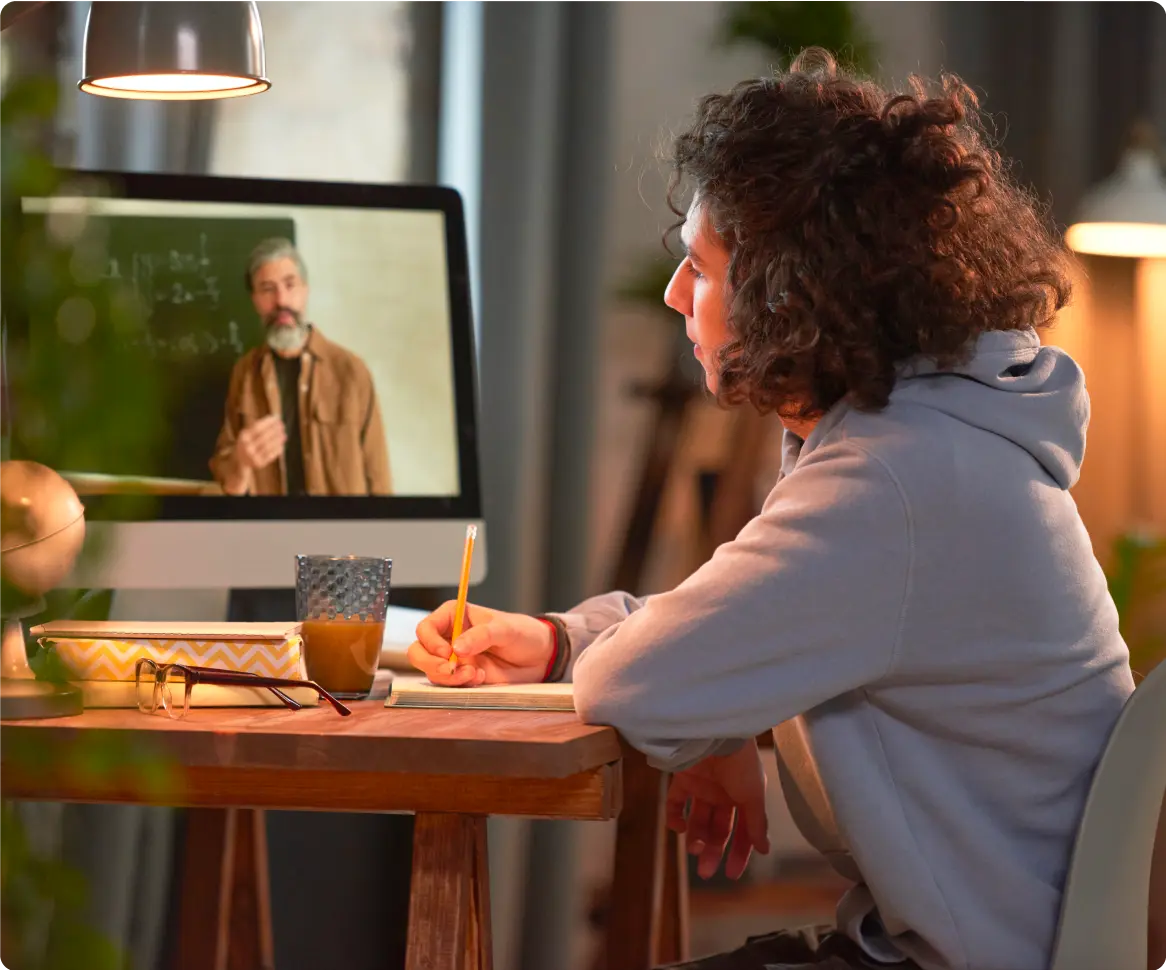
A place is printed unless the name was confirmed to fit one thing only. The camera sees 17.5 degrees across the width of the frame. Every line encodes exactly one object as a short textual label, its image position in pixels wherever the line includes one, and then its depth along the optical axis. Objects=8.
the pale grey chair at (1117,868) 2.86
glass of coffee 3.08
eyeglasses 2.92
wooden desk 2.79
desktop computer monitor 3.59
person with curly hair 2.86
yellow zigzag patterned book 2.96
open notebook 2.99
